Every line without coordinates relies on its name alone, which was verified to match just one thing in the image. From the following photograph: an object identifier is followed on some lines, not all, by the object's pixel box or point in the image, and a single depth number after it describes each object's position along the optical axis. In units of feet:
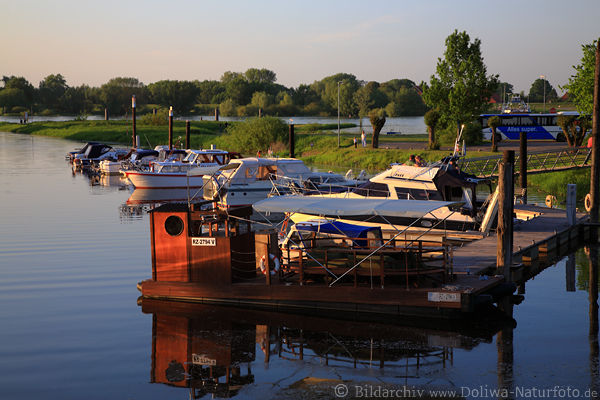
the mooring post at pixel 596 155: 92.22
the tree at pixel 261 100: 513.86
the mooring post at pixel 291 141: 169.81
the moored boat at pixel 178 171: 163.02
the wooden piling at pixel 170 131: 217.15
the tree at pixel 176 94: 583.99
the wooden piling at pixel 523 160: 116.88
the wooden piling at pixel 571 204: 92.02
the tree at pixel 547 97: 606.55
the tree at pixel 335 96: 497.46
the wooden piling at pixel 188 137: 221.05
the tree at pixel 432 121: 190.60
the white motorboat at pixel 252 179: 125.70
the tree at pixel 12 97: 632.38
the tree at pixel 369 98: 479.82
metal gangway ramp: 142.01
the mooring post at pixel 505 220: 64.28
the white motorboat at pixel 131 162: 186.84
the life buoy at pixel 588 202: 95.25
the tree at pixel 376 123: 195.62
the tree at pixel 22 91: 634.02
